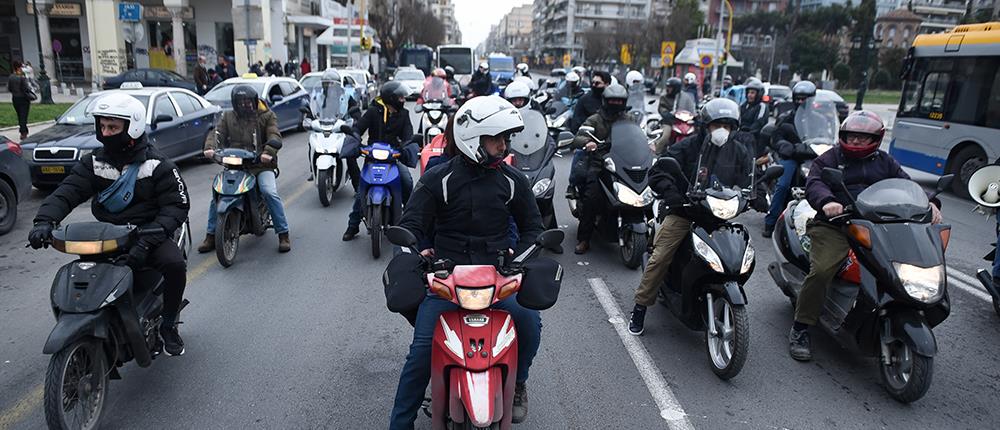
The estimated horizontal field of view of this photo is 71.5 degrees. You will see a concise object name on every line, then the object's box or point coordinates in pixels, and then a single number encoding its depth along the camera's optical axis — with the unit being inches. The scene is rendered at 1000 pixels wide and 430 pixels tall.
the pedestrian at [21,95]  610.2
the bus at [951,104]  506.9
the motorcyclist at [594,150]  297.9
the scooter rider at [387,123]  325.4
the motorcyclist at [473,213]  131.3
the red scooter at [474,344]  118.0
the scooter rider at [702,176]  204.2
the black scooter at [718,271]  179.8
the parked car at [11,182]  327.0
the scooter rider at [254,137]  298.6
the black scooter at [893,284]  165.0
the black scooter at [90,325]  135.9
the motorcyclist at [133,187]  163.8
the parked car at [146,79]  1037.2
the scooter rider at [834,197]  190.9
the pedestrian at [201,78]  1038.4
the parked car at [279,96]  681.0
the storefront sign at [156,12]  1393.9
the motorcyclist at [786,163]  356.5
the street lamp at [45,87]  944.9
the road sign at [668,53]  1376.7
